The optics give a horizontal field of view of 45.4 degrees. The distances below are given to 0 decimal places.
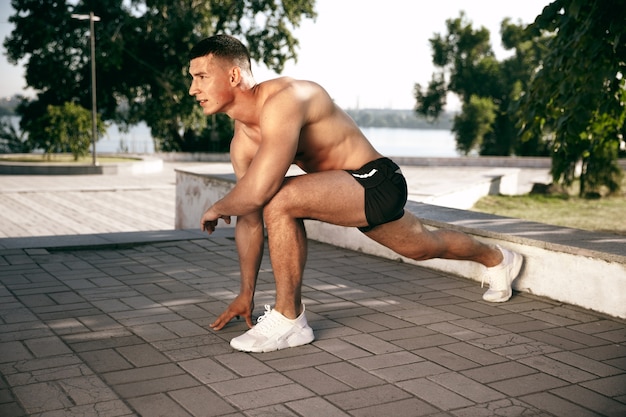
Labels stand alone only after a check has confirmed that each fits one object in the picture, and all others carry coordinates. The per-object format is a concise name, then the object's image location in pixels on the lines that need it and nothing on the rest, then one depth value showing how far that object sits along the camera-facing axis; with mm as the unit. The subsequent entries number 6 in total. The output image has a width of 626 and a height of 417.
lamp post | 24234
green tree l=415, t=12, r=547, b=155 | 41625
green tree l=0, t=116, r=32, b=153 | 31375
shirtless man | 3477
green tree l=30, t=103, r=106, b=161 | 23672
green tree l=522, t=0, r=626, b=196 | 5965
